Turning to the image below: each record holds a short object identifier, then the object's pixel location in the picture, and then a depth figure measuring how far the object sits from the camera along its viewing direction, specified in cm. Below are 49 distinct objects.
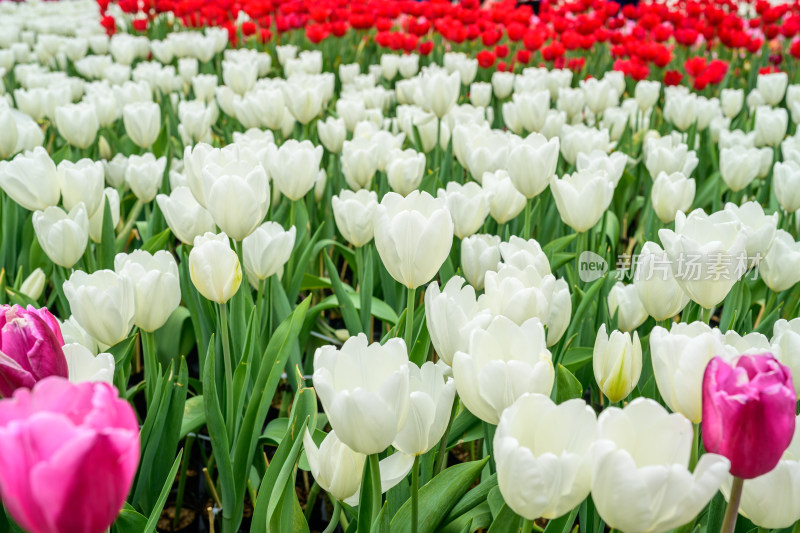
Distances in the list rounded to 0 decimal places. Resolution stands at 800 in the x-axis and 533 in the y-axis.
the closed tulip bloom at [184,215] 151
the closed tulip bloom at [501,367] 83
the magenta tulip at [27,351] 77
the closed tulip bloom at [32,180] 155
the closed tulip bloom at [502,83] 341
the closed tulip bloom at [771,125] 263
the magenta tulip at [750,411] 66
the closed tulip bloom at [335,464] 94
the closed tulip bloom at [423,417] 86
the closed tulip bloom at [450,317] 98
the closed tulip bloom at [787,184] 181
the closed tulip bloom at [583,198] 156
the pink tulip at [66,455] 52
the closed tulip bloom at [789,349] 92
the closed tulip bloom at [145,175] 200
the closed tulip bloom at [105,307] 114
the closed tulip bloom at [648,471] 64
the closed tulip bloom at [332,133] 245
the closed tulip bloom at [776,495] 78
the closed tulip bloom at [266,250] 140
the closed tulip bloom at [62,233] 145
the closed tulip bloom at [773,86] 333
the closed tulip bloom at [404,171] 192
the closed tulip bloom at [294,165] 174
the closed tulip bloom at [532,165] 162
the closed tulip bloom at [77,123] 229
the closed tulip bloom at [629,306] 142
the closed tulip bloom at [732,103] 317
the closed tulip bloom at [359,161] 205
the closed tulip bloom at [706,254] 112
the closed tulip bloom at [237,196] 127
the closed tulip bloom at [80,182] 161
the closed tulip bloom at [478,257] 148
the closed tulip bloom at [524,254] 122
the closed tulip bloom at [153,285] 124
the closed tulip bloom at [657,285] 123
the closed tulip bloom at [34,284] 176
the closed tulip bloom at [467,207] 160
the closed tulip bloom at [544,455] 69
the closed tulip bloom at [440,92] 256
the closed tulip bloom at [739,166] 218
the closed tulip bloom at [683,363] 80
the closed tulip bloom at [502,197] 176
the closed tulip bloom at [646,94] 322
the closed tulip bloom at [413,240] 113
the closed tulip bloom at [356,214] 167
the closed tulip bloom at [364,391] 78
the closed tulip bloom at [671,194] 177
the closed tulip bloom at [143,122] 239
